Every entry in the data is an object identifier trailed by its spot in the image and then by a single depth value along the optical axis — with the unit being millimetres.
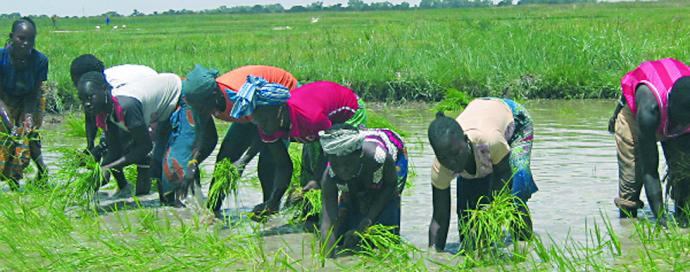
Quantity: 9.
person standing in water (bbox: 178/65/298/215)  14907
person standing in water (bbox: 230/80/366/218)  13389
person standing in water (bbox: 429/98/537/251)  11741
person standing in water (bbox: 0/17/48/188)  18011
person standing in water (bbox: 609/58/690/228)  13765
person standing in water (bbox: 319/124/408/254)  12094
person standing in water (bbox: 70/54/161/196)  16953
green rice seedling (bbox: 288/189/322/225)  14592
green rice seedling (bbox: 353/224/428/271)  11504
